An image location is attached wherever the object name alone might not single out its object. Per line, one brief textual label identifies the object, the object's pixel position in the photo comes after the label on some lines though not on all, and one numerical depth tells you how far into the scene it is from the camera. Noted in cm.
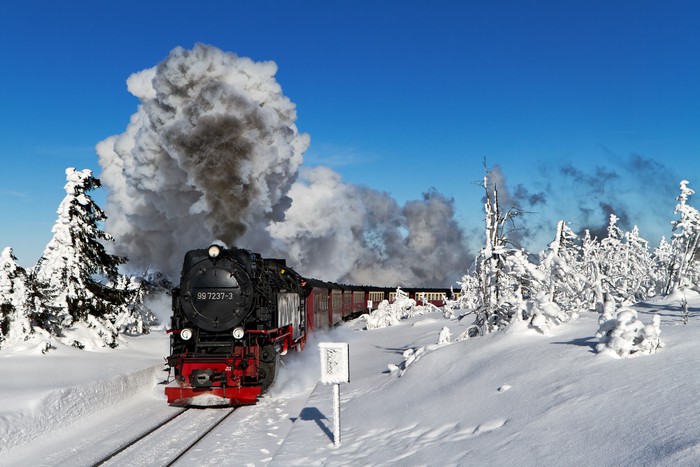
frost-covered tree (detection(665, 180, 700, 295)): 2068
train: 1226
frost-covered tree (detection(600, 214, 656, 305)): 2998
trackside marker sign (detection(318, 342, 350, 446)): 820
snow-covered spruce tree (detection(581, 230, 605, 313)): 1393
